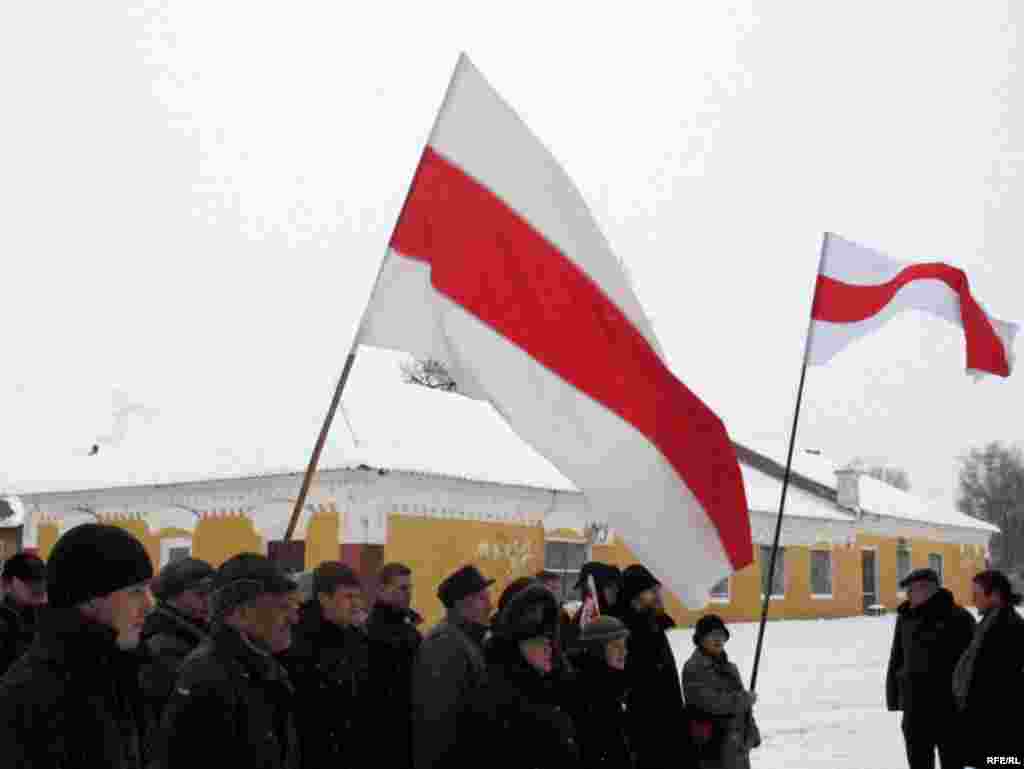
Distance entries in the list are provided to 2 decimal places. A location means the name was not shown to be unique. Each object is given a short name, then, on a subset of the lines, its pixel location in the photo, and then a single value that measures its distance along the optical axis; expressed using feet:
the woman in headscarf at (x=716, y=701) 23.50
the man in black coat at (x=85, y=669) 8.79
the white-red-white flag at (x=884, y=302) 24.57
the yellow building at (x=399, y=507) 68.74
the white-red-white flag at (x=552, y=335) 16.85
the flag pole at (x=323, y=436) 14.15
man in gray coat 15.79
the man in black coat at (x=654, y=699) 21.15
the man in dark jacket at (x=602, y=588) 23.79
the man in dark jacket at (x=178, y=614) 16.84
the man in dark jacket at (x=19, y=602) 18.26
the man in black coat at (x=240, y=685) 11.21
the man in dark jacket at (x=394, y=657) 20.33
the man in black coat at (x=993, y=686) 26.43
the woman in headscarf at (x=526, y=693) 14.89
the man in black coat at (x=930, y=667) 27.55
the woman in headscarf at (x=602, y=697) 17.25
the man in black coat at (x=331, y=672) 16.78
